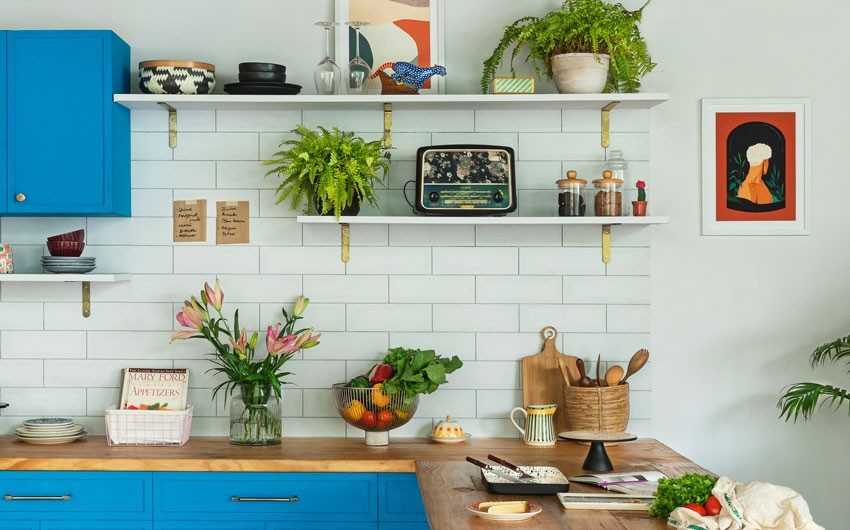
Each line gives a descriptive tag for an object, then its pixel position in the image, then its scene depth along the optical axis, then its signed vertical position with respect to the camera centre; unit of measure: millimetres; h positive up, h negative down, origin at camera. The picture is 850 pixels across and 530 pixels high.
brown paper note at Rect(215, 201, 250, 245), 3945 +98
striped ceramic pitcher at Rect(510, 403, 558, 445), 3723 -677
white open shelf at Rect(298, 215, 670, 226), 3658 +97
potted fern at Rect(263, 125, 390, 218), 3633 +285
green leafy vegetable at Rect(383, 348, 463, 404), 3627 -469
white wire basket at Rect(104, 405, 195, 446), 3734 -685
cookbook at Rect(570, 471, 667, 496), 2701 -668
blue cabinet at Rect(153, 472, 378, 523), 3461 -872
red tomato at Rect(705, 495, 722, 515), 2205 -584
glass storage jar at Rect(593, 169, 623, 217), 3732 +186
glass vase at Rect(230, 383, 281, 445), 3715 -640
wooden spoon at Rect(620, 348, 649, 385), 3779 -440
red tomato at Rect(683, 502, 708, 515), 2225 -593
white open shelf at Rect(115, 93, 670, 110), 3691 +553
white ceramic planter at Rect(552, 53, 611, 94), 3689 +656
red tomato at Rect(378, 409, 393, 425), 3646 -627
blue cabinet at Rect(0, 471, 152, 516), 3473 -876
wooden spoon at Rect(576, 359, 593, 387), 3748 -499
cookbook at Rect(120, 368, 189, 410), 3846 -556
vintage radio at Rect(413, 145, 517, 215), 3734 +253
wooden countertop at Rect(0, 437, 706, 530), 3215 -748
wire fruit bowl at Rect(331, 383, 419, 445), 3646 -600
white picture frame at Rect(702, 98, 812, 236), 3922 +317
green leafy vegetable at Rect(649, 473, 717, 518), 2285 -579
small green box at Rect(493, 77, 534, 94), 3723 +608
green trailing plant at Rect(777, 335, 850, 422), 3641 -559
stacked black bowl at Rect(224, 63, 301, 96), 3738 +632
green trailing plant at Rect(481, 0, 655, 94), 3686 +787
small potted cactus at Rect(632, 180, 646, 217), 3760 +164
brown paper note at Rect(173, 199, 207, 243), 3955 +103
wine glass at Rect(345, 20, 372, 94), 3770 +658
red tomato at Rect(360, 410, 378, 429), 3646 -643
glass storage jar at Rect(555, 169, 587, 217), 3758 +191
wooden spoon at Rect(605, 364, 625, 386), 3754 -491
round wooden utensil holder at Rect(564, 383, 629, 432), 3684 -607
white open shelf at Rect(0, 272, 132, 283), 3709 -117
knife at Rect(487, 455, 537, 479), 2821 -631
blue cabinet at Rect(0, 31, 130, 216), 3684 +463
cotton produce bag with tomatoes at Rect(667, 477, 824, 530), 2082 -569
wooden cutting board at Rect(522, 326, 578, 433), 3904 -519
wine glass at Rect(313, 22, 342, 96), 3748 +645
